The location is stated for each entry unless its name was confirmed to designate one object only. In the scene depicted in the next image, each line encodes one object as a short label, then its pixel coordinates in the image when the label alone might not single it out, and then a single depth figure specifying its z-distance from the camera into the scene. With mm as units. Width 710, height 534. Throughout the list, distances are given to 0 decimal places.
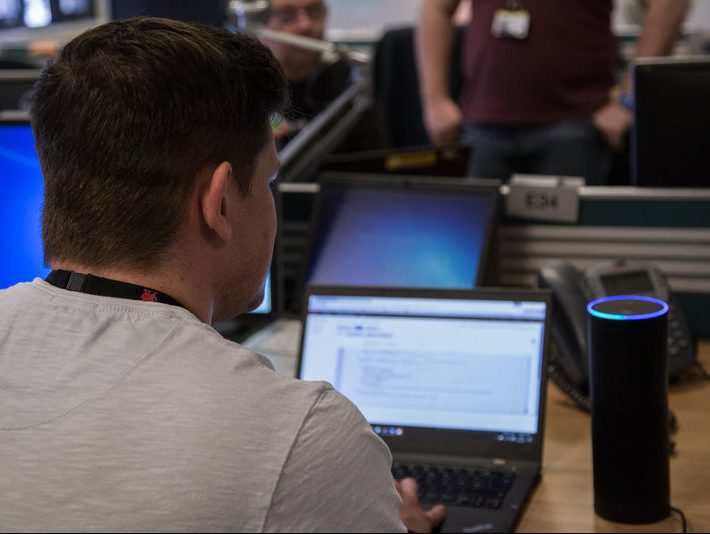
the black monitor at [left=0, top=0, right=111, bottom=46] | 5339
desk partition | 2154
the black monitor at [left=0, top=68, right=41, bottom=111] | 2219
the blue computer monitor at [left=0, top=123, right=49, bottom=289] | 1880
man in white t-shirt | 1135
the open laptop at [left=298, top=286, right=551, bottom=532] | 1775
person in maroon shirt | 2968
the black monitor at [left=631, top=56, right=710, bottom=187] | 2112
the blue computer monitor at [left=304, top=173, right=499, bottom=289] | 2143
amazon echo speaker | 1598
